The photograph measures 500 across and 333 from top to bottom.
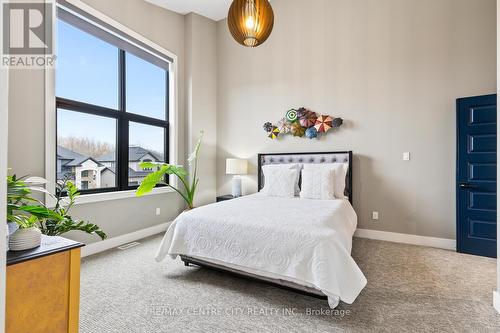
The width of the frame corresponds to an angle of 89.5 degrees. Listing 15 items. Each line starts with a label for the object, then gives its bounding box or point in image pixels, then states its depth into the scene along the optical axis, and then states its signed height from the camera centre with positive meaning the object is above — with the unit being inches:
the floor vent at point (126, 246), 128.3 -42.2
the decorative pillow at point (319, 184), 130.8 -10.2
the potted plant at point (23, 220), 46.4 -10.9
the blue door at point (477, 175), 113.6 -4.4
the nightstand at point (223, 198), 170.0 -22.2
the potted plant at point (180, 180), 135.3 -8.8
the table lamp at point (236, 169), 172.2 -2.7
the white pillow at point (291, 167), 146.7 -1.1
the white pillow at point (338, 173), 136.0 -4.3
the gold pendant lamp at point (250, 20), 77.5 +45.6
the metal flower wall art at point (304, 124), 152.2 +25.7
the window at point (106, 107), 117.4 +31.5
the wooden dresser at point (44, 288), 42.6 -22.5
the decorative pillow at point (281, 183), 142.4 -10.1
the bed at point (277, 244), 70.8 -25.7
